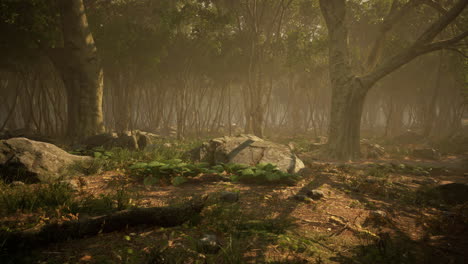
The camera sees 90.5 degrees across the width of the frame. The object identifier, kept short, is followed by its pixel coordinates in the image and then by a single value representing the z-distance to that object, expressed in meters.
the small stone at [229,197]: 4.18
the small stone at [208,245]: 2.51
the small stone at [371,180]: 6.38
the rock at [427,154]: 12.83
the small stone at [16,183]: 4.10
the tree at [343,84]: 11.22
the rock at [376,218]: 3.82
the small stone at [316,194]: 4.85
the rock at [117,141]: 8.89
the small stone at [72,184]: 4.04
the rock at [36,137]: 9.98
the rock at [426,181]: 7.11
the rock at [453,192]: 5.22
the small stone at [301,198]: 4.55
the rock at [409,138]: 18.80
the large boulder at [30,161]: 4.48
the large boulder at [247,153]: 6.62
